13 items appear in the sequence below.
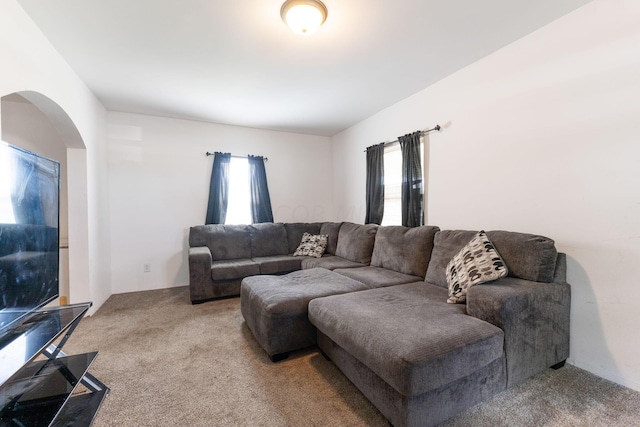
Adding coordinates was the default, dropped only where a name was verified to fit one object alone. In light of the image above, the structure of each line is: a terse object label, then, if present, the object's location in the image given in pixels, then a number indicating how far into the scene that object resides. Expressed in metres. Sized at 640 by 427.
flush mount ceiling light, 1.73
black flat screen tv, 1.10
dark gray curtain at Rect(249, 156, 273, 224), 4.41
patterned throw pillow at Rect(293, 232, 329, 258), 3.96
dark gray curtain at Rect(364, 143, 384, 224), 3.72
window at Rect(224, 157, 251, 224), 4.34
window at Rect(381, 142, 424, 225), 3.53
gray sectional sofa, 1.30
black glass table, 1.02
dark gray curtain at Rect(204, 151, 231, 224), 4.11
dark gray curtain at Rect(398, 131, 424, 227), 3.10
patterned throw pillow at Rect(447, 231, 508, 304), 1.79
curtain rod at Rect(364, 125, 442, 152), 2.92
